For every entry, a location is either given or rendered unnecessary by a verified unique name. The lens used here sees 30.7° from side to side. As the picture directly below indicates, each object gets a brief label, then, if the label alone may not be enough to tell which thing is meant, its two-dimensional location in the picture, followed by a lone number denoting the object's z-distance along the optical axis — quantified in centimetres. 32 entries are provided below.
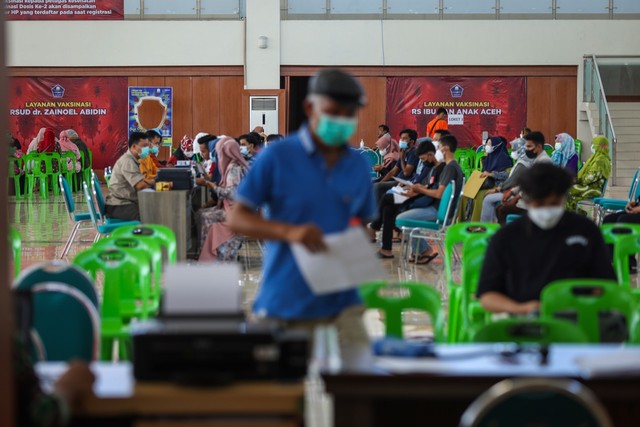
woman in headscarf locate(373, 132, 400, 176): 1560
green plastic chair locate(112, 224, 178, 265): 664
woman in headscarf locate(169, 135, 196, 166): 1703
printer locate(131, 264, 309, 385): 286
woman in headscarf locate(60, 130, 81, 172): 2145
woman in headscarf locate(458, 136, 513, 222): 1266
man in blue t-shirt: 361
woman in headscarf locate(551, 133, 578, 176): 1431
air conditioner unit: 2338
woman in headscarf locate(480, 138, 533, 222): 1136
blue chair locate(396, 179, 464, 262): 1023
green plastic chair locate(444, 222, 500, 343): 639
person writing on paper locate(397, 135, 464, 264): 1070
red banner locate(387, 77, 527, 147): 2364
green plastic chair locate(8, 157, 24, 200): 1962
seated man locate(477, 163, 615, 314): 481
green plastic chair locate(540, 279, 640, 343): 454
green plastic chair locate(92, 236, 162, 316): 614
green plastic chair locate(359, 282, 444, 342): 459
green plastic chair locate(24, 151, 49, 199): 1991
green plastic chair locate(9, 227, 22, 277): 683
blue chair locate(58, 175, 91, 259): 1113
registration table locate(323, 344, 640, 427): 310
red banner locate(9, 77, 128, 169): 2405
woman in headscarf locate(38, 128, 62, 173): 2075
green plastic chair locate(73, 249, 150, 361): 572
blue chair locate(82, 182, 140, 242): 1045
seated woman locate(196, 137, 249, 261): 1062
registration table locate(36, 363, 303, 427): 284
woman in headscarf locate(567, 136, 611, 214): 1229
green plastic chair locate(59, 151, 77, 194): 2073
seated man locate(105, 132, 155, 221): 1091
